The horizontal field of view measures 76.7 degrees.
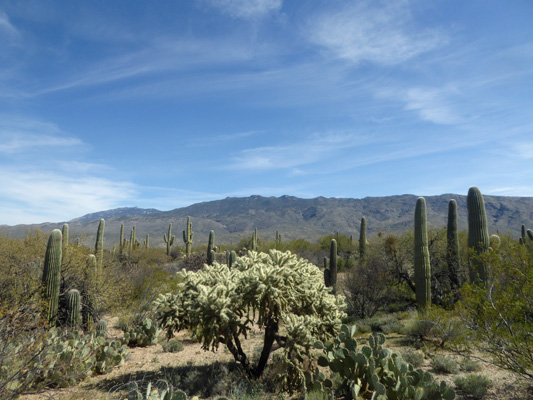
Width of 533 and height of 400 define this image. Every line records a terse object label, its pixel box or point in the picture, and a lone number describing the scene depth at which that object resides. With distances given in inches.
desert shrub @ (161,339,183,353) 422.9
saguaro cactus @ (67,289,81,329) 434.0
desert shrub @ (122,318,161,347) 441.1
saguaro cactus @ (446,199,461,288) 599.5
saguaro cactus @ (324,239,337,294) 772.6
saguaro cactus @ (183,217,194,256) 1290.6
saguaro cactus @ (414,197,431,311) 513.6
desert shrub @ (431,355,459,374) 313.2
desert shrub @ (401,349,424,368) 327.6
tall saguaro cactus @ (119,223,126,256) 1211.4
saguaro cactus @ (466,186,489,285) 510.8
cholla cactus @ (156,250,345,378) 259.0
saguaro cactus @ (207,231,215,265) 1022.4
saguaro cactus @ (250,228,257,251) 1369.3
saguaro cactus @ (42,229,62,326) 442.0
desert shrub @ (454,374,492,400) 258.2
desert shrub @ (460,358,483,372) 316.5
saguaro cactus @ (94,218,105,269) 685.8
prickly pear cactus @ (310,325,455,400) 228.8
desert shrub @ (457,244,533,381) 236.4
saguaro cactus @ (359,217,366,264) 951.5
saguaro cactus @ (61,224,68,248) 645.0
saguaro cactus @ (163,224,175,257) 1407.5
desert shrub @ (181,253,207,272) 1066.8
